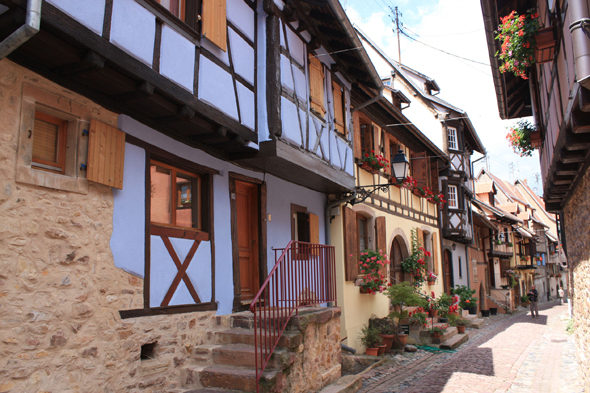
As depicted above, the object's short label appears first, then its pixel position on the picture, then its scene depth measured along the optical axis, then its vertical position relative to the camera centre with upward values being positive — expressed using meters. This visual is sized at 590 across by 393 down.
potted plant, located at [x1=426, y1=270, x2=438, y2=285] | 13.84 -0.30
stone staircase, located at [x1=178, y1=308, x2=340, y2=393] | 5.29 -1.05
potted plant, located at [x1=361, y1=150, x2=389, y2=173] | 11.55 +2.61
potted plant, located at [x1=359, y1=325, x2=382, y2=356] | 9.84 -1.50
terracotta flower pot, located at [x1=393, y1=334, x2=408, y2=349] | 10.70 -1.63
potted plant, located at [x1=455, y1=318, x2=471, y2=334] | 14.15 -1.75
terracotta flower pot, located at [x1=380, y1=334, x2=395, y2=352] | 10.38 -1.55
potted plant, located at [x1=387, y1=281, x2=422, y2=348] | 10.73 -0.72
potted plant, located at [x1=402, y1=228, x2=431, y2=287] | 13.53 +0.06
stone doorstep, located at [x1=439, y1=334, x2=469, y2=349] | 11.58 -1.88
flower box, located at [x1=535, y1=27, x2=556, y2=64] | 5.94 +2.77
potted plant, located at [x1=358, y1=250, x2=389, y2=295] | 10.74 -0.04
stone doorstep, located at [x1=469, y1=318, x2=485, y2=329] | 16.29 -1.96
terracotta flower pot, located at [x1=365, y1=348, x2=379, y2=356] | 9.80 -1.69
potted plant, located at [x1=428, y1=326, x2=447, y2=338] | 11.70 -1.58
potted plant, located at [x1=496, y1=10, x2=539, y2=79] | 6.16 +2.98
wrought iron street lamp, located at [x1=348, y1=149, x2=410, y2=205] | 9.85 +2.09
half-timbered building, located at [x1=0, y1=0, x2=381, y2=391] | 4.00 +1.13
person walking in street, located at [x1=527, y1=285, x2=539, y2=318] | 22.14 -1.56
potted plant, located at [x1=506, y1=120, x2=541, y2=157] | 9.26 +2.51
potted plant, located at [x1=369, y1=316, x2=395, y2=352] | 10.40 -1.33
